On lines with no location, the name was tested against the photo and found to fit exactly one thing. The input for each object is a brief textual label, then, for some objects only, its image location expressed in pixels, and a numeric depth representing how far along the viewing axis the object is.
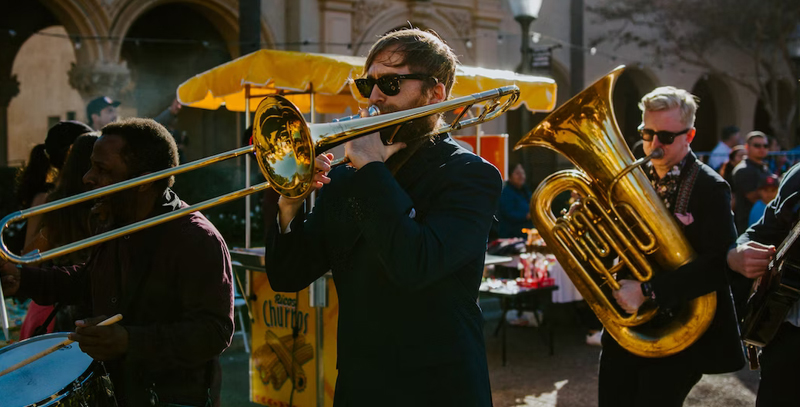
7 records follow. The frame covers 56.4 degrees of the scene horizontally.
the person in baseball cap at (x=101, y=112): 6.92
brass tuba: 3.21
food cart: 4.75
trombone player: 1.83
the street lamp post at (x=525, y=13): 9.15
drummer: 2.35
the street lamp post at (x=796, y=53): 10.92
